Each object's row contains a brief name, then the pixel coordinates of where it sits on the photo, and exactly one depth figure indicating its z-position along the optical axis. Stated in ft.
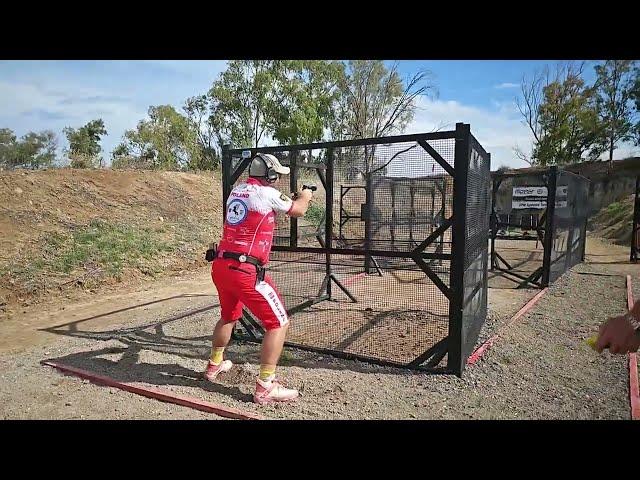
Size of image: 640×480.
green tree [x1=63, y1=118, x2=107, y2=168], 53.80
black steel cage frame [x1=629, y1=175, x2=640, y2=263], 38.55
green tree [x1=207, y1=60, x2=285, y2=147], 101.24
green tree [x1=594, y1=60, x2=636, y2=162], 106.83
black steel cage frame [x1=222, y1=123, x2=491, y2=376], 12.62
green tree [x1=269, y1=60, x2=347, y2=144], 99.40
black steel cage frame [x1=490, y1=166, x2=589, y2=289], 26.73
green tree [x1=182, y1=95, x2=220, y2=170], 115.50
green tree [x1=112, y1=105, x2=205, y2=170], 108.30
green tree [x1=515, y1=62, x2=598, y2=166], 113.60
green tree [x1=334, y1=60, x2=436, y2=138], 122.62
